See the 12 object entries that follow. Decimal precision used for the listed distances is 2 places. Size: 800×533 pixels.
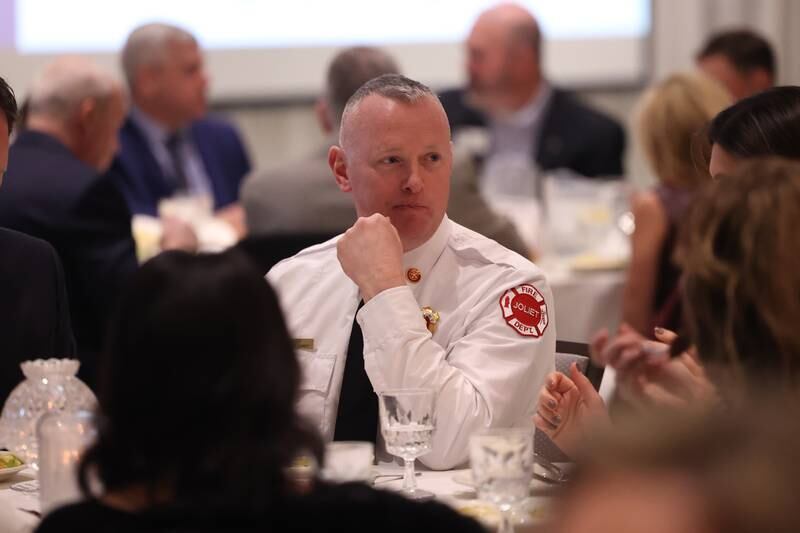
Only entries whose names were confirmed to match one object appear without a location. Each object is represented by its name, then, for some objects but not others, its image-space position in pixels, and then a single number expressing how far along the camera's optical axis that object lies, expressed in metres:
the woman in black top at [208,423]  2.78
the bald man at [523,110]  13.06
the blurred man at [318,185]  8.92
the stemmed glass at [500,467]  3.87
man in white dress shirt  5.01
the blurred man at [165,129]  12.19
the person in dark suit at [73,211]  8.23
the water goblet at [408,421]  4.37
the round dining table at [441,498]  4.08
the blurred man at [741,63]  12.34
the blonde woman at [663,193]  9.24
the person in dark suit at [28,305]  6.09
